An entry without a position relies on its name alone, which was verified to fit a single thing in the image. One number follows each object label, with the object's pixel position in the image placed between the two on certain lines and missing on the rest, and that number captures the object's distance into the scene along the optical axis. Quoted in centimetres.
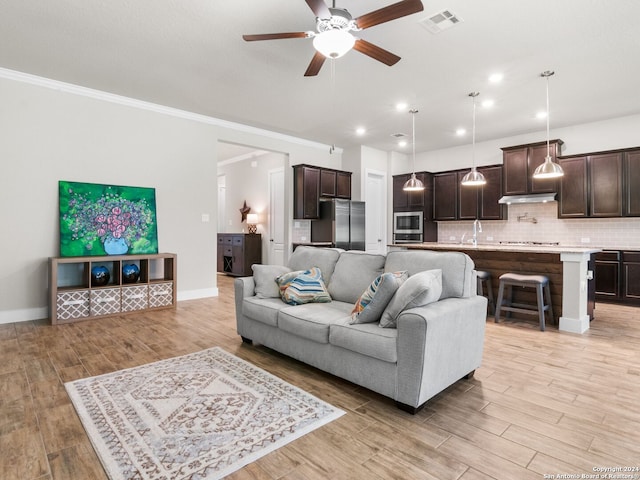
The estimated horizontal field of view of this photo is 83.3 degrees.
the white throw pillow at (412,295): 229
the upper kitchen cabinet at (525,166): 623
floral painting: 448
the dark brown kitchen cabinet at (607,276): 559
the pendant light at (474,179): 516
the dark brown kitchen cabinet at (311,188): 694
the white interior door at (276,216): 791
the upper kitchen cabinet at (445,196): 762
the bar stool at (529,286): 400
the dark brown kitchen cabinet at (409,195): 783
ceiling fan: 235
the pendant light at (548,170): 425
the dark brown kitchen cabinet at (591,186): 568
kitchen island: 398
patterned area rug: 170
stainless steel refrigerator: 698
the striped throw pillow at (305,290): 318
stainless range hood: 618
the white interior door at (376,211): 806
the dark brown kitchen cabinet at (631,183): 552
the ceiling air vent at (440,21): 303
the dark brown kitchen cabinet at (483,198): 698
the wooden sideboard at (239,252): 812
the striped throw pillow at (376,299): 244
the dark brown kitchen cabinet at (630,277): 544
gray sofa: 214
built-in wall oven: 786
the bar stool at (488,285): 469
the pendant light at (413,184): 558
